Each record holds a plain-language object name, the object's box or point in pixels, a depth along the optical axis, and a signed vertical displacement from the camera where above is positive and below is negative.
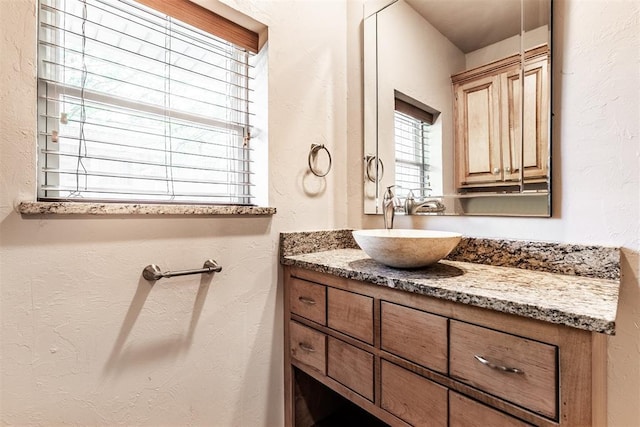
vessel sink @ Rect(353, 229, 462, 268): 0.91 -0.11
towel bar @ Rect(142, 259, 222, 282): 0.96 -0.19
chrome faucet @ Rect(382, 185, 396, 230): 1.24 +0.00
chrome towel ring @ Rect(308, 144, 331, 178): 1.40 +0.28
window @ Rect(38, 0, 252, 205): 0.90 +0.36
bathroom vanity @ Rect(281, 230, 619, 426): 0.61 -0.31
